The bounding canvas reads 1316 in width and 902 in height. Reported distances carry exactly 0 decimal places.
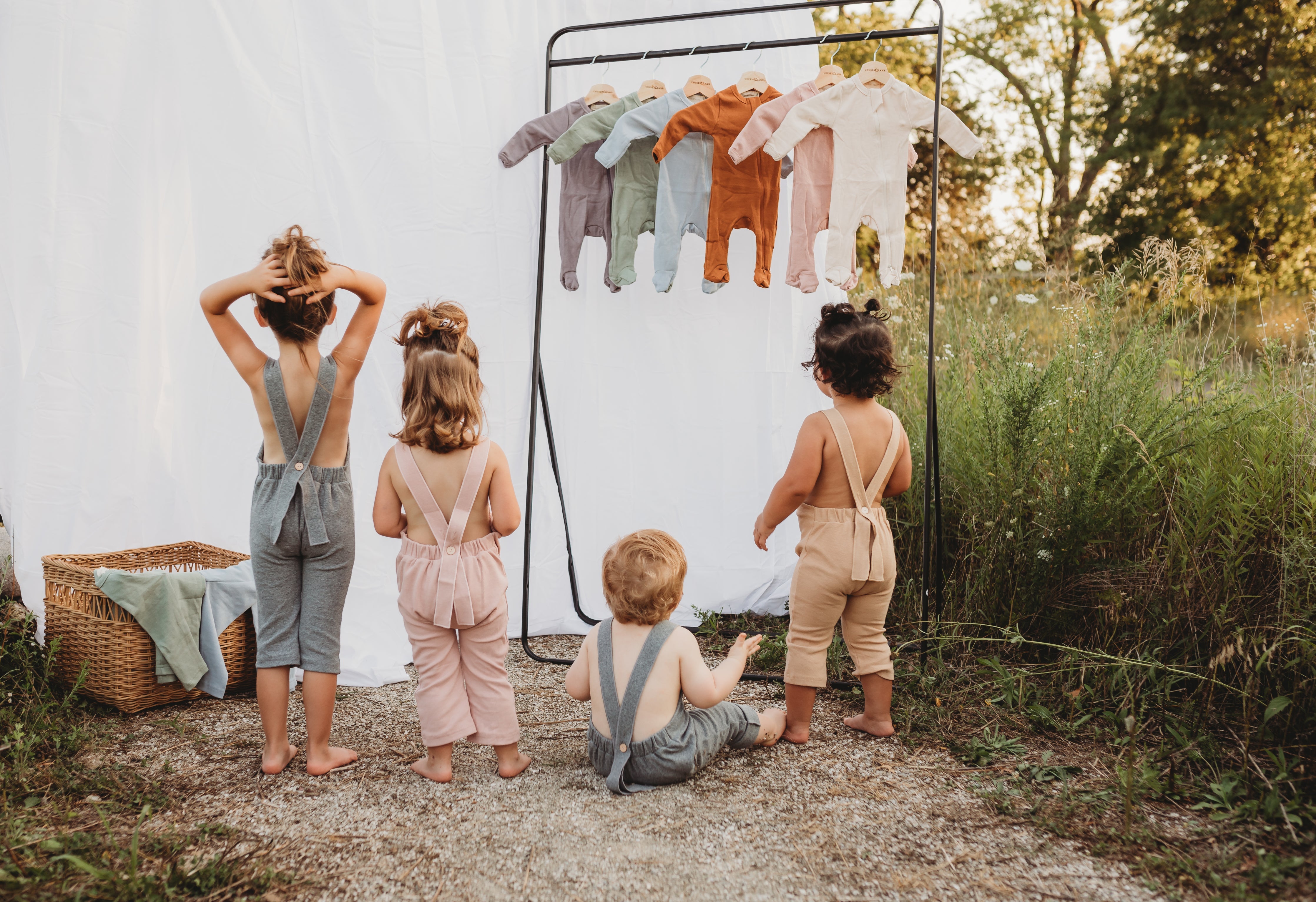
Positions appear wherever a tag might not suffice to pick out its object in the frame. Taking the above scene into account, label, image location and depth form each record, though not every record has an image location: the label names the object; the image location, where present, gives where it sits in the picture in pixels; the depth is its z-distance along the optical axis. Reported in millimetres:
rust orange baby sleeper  3100
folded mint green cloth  2691
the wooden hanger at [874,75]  2918
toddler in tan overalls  2451
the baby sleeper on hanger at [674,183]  3150
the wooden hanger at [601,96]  3246
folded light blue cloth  2811
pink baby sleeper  2992
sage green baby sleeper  3297
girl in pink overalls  2240
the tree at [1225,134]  11188
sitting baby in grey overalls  2158
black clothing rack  2879
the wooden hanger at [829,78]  2986
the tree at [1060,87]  12438
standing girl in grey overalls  2266
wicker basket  2678
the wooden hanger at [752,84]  3113
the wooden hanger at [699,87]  3146
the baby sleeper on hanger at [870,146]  2939
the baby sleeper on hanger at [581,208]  3375
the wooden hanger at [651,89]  3217
